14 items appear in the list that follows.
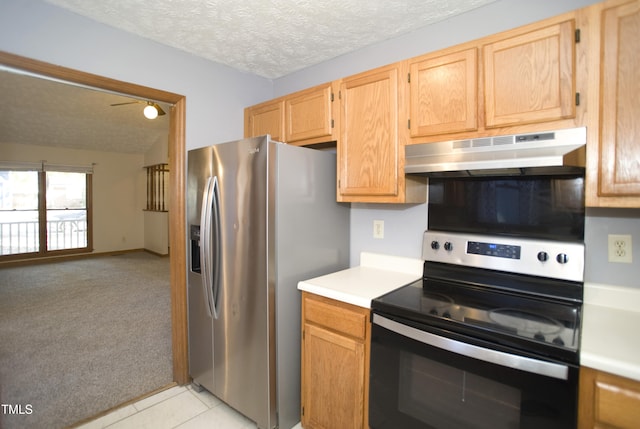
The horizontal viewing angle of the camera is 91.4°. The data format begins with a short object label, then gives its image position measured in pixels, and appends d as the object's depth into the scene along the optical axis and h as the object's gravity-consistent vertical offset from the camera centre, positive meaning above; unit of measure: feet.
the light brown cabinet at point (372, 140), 5.76 +1.29
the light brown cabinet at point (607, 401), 3.13 -2.01
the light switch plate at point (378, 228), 7.22 -0.52
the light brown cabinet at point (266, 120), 7.80 +2.29
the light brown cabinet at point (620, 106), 3.79 +1.24
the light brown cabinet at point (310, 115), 6.75 +2.08
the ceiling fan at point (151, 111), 12.54 +3.88
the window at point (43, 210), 20.04 -0.28
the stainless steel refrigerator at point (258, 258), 5.84 -1.05
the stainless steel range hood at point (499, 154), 4.10 +0.78
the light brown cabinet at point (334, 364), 5.16 -2.77
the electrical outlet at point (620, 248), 4.55 -0.62
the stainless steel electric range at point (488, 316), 3.54 -1.50
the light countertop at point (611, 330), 3.17 -1.53
